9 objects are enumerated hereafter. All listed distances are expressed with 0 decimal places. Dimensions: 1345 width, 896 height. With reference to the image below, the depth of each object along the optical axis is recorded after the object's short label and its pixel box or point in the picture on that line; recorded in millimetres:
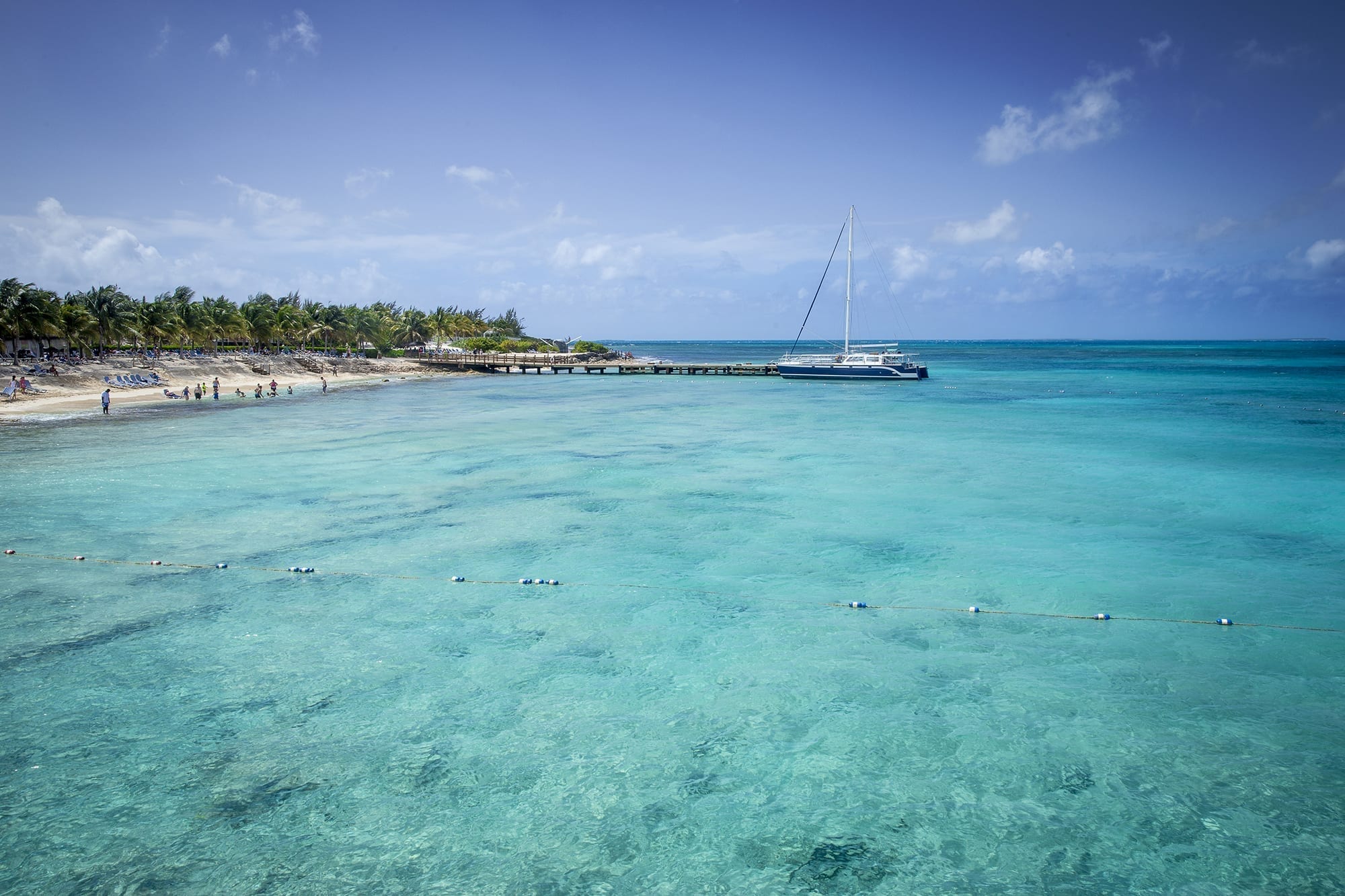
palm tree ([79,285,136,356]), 64312
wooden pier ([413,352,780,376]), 88812
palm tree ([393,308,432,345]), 114081
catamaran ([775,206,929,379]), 69938
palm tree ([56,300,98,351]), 57375
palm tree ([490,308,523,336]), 152750
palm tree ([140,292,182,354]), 70500
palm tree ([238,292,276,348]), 82562
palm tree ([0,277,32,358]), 51500
